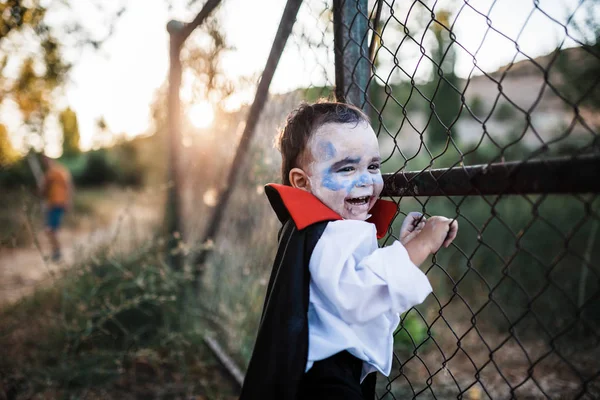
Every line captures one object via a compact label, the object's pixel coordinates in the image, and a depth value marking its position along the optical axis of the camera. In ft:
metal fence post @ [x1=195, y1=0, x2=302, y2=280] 6.98
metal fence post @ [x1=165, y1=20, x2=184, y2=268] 11.43
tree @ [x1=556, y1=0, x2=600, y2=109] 15.18
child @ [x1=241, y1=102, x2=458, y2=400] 3.87
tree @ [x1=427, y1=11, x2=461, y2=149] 51.65
